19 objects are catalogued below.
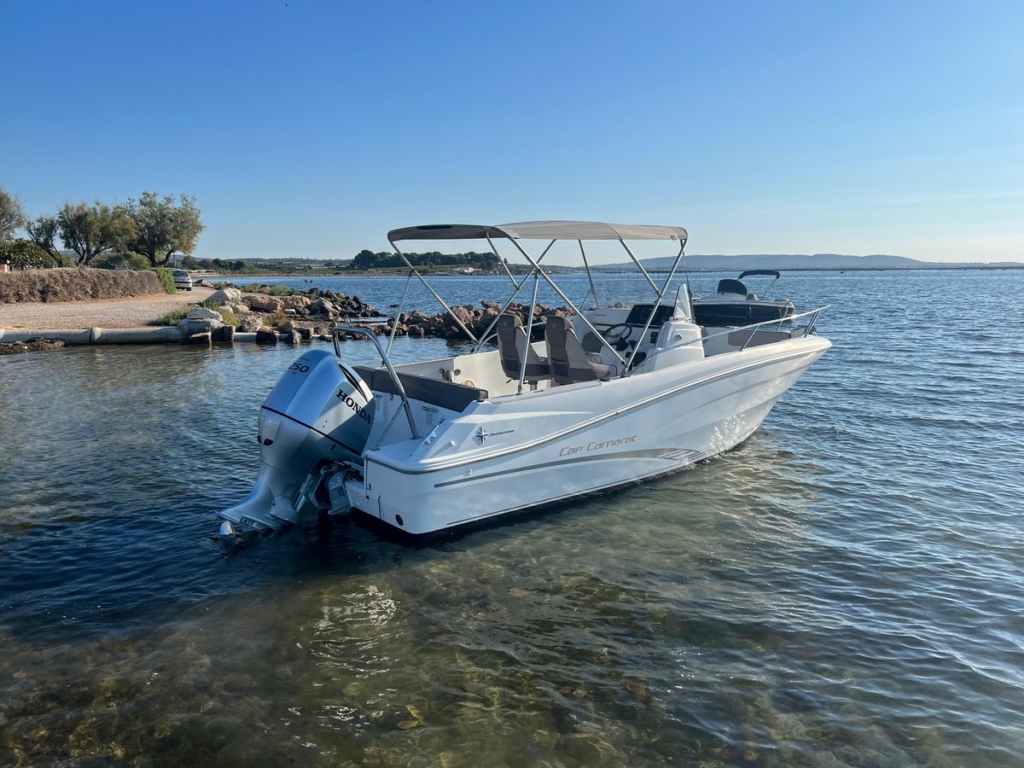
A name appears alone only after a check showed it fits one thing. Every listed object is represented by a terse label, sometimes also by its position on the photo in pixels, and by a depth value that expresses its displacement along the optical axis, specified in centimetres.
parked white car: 4431
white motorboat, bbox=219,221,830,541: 668
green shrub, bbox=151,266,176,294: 3847
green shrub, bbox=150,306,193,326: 2392
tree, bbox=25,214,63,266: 5016
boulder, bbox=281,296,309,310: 3472
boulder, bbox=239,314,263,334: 2505
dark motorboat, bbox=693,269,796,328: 1125
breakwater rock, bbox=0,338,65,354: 1964
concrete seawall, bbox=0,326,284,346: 2056
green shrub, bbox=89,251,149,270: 4969
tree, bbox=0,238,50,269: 3975
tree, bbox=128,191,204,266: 5503
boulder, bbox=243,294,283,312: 3328
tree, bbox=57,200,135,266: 5056
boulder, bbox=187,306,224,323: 2326
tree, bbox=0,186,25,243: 4628
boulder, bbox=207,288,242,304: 3141
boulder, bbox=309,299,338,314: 3391
